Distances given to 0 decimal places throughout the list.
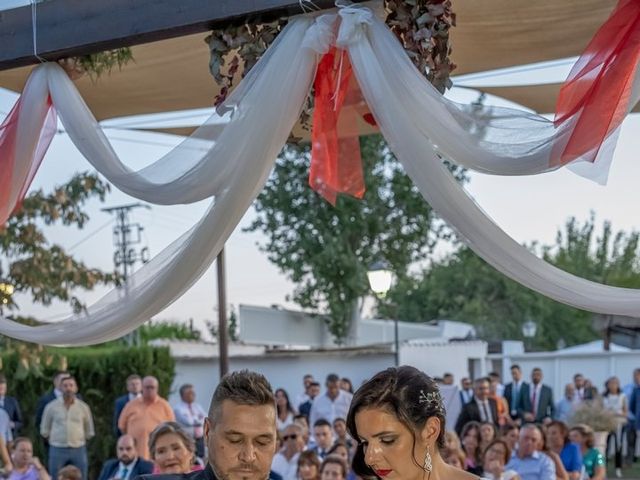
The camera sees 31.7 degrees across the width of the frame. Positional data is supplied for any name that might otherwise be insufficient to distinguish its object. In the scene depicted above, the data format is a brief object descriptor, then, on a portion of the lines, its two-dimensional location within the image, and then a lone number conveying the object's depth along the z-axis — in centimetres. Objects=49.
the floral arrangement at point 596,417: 1383
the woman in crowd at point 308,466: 814
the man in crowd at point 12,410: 1199
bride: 288
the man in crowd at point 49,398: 1189
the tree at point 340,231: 2959
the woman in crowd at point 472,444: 954
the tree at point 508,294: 4308
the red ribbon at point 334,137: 409
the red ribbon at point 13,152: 460
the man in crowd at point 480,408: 1295
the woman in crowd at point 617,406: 1509
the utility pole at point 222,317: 1275
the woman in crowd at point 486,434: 967
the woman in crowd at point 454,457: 799
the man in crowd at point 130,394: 1174
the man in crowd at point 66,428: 1166
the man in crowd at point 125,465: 771
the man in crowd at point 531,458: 865
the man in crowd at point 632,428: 1545
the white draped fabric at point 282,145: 362
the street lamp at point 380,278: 1294
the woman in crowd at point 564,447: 949
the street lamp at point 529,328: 3093
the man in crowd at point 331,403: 1327
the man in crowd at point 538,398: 1507
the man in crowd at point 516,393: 1520
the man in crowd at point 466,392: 1473
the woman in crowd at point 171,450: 530
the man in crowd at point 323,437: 1027
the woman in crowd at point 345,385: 1475
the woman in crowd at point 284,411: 1294
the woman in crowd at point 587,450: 1011
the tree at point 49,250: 1024
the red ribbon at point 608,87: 349
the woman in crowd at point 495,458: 778
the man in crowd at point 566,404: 1510
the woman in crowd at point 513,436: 986
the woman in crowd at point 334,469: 735
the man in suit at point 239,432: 309
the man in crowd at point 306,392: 1466
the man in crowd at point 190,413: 1201
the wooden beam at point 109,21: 409
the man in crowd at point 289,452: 955
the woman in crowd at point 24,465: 906
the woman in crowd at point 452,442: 810
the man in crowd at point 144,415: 1046
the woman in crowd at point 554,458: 880
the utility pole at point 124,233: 3100
